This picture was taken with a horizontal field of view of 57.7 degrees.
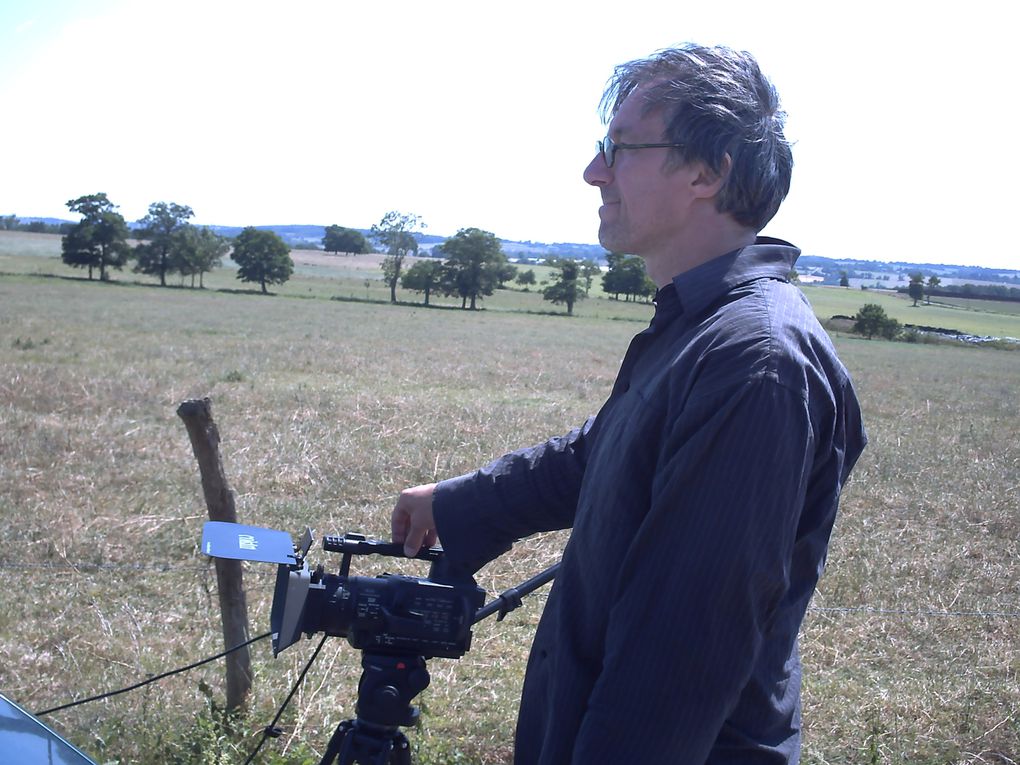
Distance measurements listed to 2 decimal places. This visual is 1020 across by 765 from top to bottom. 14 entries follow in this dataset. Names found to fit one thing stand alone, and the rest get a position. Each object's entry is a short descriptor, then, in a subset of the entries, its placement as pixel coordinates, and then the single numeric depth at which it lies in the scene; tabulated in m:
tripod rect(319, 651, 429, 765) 1.89
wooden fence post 3.76
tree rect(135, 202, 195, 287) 68.81
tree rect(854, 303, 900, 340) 47.62
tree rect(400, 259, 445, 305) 68.00
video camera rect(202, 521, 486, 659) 1.85
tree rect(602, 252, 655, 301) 63.53
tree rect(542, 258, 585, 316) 64.69
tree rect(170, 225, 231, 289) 68.31
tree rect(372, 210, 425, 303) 71.88
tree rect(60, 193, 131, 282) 68.31
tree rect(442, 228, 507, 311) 68.31
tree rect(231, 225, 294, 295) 69.56
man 1.34
